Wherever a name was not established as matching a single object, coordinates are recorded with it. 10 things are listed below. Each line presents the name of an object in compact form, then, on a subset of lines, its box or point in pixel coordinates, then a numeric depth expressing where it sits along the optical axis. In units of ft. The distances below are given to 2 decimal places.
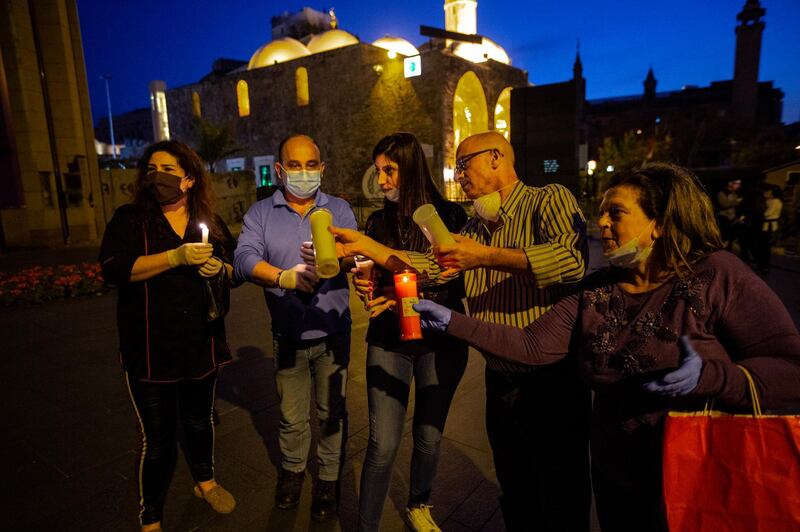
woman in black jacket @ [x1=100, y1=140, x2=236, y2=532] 7.98
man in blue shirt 8.92
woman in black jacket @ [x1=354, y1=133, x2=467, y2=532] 7.57
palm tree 101.19
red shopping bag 4.39
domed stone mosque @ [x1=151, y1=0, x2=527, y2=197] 95.55
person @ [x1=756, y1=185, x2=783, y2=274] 31.94
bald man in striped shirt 6.27
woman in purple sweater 4.82
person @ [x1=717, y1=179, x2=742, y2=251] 33.91
